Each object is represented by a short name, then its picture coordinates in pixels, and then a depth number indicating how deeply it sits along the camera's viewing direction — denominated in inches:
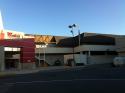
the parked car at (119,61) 744.4
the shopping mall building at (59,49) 821.8
